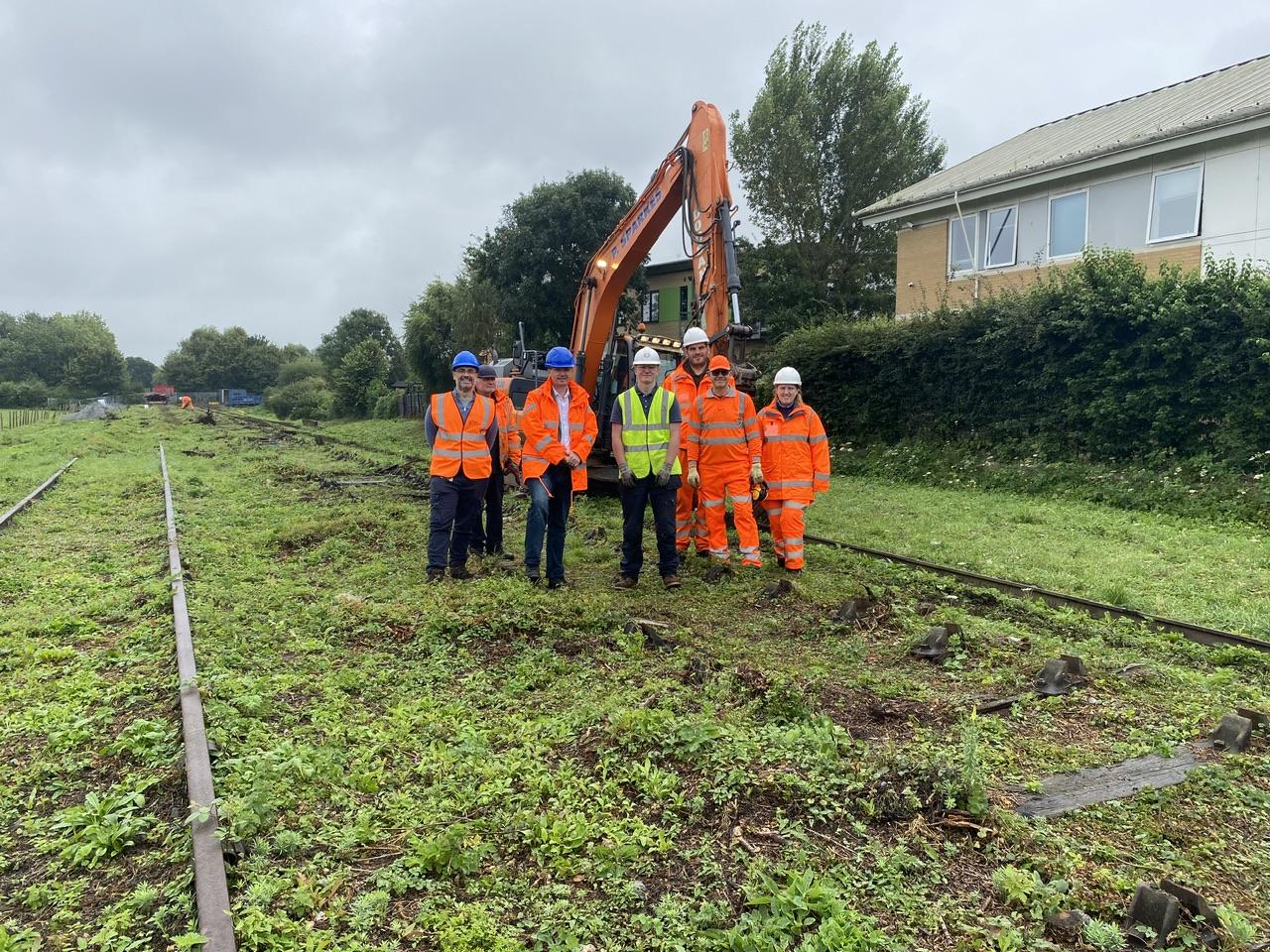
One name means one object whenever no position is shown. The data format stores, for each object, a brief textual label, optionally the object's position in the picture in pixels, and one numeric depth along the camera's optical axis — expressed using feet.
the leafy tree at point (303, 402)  150.10
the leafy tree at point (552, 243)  81.30
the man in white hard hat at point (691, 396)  24.98
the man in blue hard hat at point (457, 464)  22.75
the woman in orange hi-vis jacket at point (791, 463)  23.39
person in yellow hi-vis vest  21.94
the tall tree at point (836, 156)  89.92
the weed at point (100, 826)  9.41
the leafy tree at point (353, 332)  234.17
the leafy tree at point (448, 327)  93.09
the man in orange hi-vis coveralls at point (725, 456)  23.56
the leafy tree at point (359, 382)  140.13
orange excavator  28.48
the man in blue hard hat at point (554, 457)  21.84
